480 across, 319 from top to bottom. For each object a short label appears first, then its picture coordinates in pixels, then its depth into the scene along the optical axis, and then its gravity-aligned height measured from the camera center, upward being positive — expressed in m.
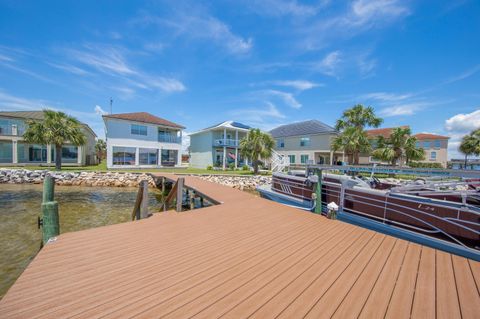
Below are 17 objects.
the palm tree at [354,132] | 23.23 +2.95
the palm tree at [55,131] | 19.88 +2.07
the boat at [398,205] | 4.31 -1.26
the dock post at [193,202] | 10.93 -2.57
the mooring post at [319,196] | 6.20 -1.19
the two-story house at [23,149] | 23.64 +0.45
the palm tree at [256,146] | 21.08 +1.07
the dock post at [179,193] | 6.20 -1.19
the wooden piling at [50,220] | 4.68 -1.57
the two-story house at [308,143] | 27.11 +2.02
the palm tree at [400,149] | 23.25 +1.07
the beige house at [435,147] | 33.88 +1.98
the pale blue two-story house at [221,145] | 27.82 +1.43
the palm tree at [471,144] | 26.62 +2.08
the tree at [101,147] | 50.95 +1.50
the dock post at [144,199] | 5.96 -1.35
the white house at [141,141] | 23.34 +1.66
